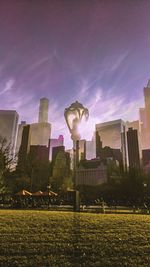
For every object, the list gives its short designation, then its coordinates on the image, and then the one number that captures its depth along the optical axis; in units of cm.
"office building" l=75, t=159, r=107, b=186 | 16612
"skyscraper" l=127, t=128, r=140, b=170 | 19365
